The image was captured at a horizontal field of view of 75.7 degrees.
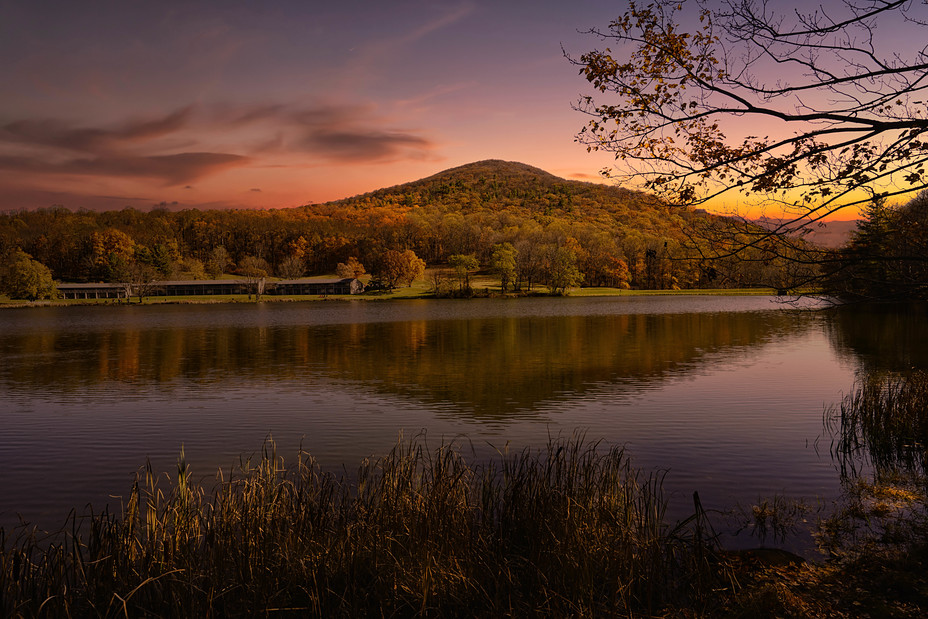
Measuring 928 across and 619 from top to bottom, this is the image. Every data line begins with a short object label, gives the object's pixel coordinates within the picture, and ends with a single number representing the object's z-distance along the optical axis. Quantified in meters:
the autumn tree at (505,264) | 137.71
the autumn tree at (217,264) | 188.38
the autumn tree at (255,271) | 141.38
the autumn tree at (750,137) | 7.59
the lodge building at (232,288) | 143.81
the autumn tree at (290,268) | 181.45
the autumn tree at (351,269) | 167.25
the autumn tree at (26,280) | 127.50
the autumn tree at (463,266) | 136.12
